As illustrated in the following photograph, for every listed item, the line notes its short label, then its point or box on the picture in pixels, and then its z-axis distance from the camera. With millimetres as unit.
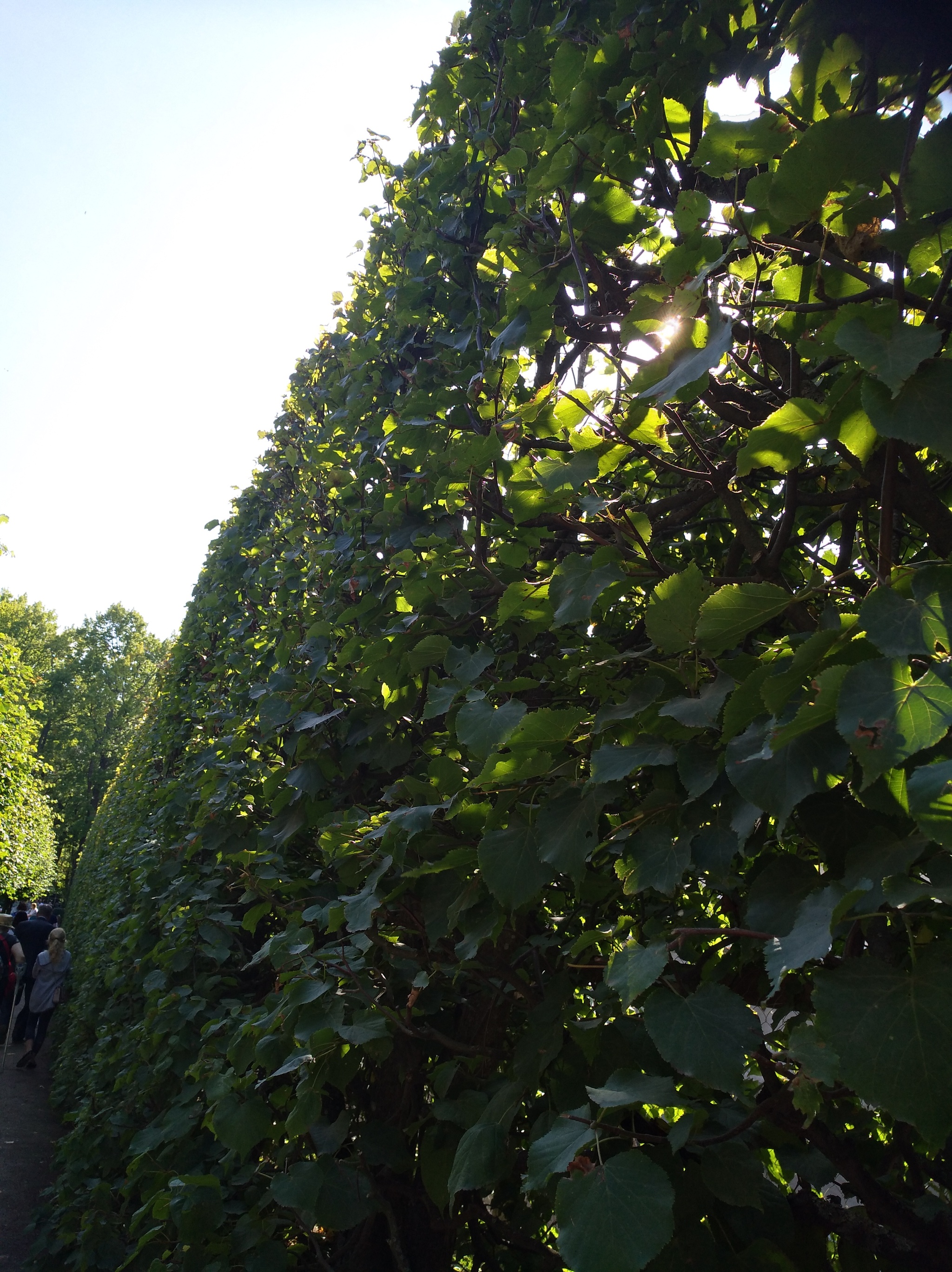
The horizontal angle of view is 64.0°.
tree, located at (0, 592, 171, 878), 35562
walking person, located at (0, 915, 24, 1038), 10023
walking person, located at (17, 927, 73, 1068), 10211
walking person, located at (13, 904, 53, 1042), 10789
